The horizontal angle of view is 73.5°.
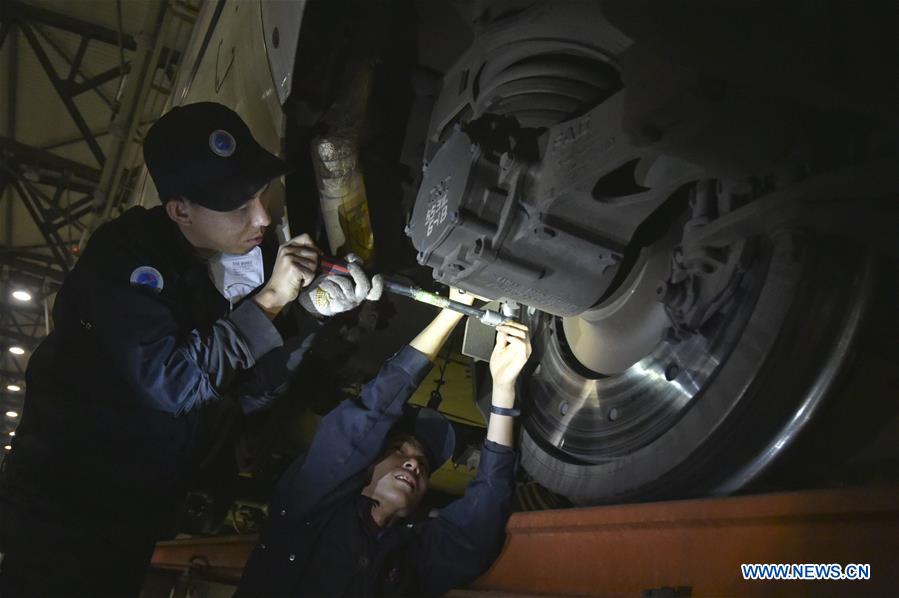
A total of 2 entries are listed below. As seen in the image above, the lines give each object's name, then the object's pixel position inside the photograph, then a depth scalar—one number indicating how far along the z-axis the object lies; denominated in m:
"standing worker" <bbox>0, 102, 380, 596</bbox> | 1.09
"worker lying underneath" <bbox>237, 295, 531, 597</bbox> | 1.27
